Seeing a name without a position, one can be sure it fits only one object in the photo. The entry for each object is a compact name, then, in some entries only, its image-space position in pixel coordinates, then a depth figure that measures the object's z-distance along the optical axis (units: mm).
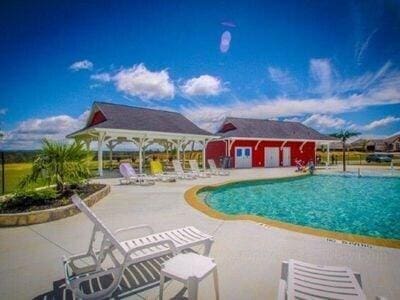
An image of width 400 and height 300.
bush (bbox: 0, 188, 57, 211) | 6531
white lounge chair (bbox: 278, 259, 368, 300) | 2219
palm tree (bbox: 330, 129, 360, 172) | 28438
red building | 25500
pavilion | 16641
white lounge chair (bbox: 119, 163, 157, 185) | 12852
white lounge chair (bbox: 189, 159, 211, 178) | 16656
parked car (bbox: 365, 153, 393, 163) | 33125
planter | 5715
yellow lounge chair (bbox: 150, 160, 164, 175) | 15188
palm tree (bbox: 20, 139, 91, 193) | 7965
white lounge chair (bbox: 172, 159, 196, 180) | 15329
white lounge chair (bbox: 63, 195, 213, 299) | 2778
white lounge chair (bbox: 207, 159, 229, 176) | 17588
